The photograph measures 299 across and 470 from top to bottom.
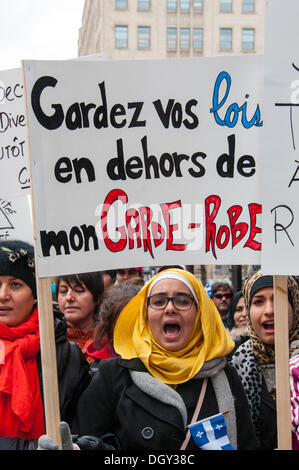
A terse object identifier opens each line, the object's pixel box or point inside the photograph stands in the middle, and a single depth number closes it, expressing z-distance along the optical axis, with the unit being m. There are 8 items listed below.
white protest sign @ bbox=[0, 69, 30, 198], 3.15
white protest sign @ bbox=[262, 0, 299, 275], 2.15
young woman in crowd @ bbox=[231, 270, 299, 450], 2.65
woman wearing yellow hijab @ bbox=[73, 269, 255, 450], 2.35
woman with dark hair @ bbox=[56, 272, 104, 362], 3.54
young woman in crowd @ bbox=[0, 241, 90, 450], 2.48
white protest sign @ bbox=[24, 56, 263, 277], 2.27
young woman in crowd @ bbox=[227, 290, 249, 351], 4.17
